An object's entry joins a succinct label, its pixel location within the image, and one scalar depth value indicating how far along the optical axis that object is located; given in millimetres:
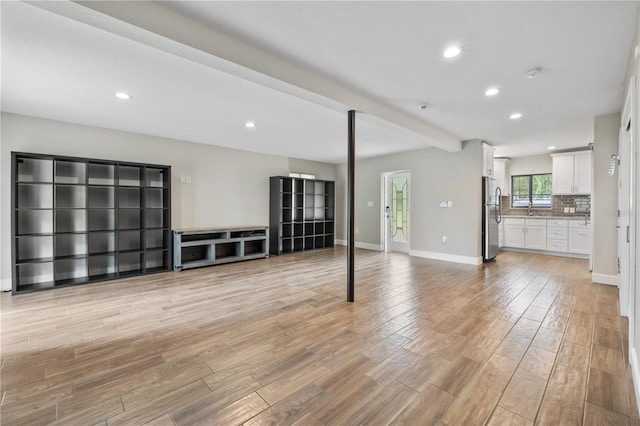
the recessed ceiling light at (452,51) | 2287
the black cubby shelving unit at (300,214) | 6707
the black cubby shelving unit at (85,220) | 3863
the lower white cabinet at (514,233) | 6758
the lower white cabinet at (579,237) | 5781
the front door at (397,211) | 6969
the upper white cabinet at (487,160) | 5500
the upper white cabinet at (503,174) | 7125
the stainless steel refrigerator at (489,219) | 5505
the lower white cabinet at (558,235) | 6098
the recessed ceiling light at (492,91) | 3080
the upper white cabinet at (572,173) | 6000
